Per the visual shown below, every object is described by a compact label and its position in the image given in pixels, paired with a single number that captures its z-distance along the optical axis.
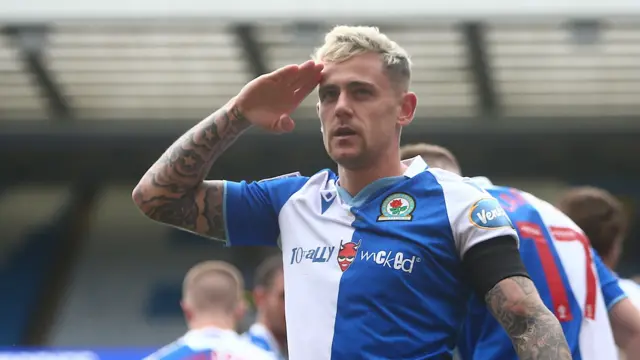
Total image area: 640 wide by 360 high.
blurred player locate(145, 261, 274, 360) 11.02
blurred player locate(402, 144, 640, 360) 7.72
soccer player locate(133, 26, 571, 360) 6.01
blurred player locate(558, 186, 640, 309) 9.49
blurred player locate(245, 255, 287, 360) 14.45
